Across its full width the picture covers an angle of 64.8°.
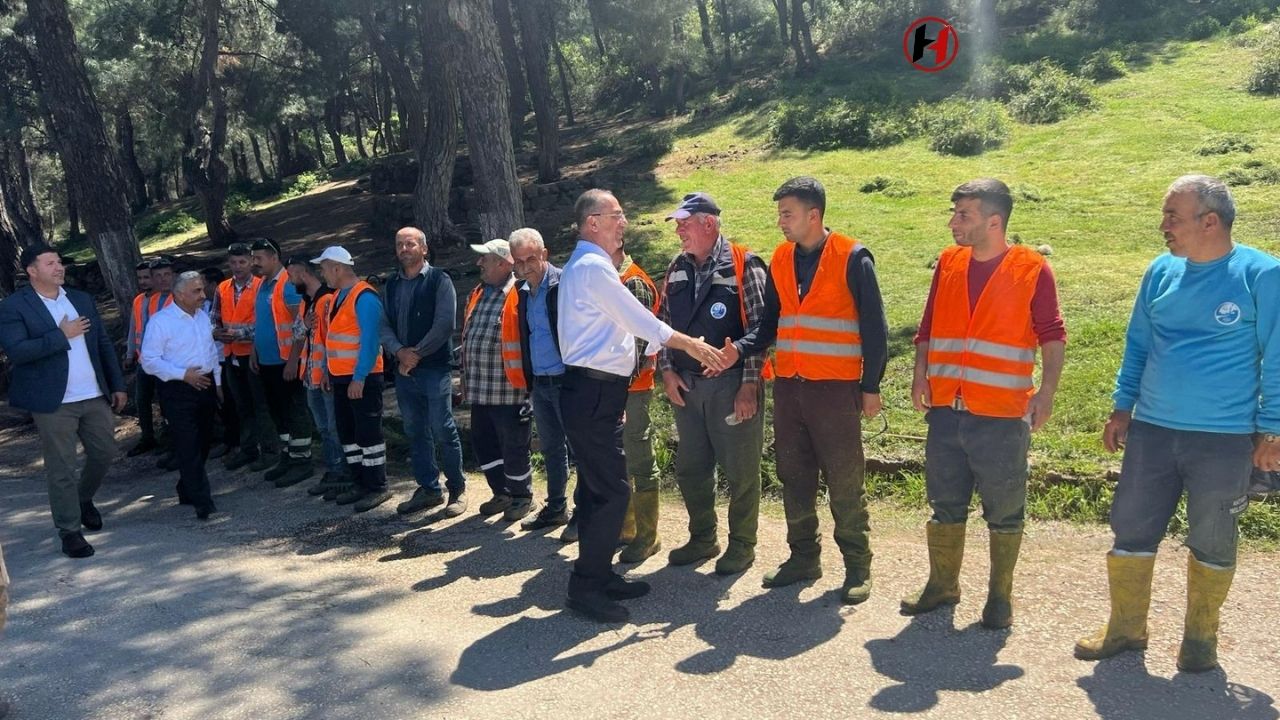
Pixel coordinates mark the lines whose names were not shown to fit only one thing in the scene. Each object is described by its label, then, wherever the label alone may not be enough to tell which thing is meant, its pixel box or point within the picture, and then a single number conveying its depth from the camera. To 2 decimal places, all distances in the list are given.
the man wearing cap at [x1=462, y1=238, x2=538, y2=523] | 6.54
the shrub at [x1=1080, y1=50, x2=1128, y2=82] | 21.45
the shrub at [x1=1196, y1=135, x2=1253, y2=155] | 14.38
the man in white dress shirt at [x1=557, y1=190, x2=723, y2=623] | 4.71
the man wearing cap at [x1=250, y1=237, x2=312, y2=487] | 8.30
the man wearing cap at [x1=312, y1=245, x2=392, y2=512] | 7.14
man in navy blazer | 6.48
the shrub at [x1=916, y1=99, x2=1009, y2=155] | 18.20
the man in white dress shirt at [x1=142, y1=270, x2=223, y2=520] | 7.31
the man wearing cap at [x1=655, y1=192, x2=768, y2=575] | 5.16
